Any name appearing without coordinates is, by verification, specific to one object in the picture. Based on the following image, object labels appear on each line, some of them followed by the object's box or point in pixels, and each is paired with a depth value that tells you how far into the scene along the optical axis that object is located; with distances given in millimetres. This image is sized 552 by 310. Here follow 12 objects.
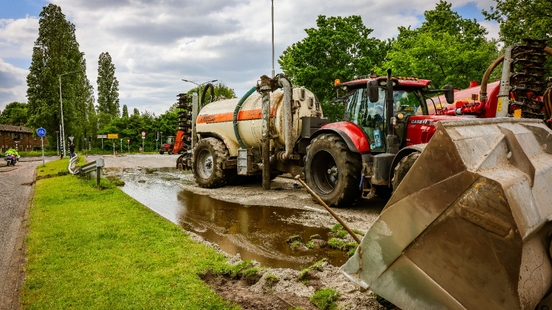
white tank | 10242
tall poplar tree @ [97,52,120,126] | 67938
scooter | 27250
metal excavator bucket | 2186
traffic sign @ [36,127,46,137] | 22556
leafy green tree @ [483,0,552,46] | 17125
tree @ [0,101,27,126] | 90625
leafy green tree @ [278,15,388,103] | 26109
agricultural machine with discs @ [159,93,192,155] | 14180
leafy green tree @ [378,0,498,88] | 20922
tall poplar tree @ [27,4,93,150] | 40844
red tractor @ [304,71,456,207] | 7156
